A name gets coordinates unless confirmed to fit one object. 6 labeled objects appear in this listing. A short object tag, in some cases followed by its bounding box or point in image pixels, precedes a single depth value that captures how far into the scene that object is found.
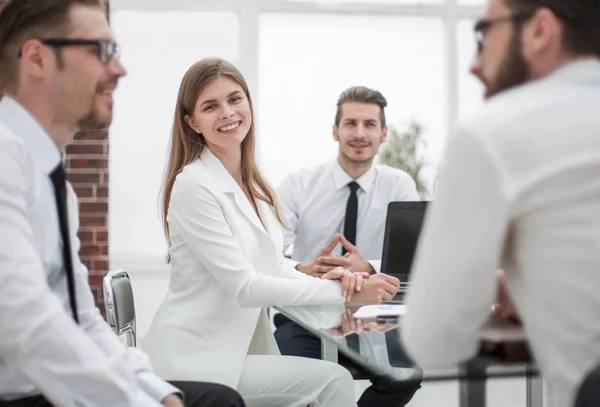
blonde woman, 2.24
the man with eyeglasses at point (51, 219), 1.27
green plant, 5.76
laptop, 2.94
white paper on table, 2.19
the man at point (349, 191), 3.80
